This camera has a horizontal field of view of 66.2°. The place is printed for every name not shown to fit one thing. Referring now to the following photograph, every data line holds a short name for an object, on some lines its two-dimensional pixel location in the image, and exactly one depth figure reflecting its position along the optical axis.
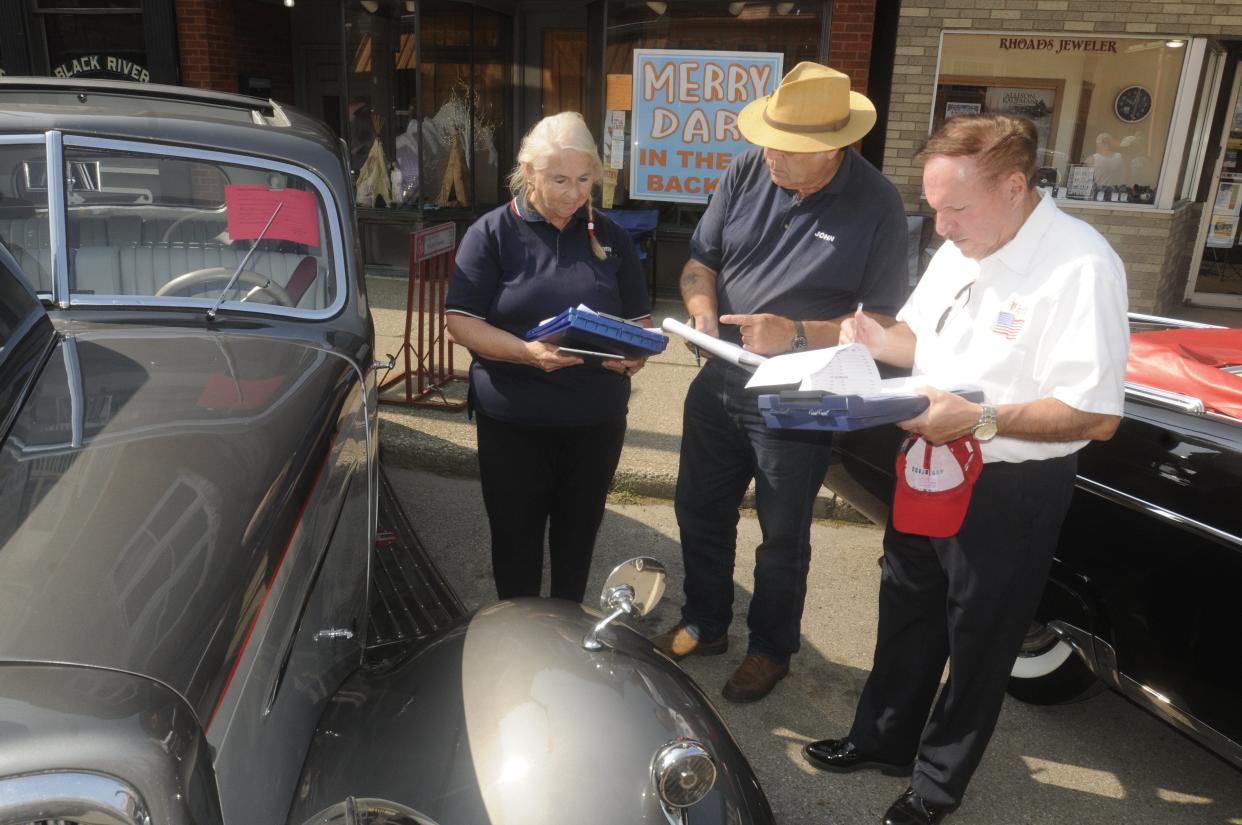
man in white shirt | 2.15
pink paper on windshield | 2.77
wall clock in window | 7.82
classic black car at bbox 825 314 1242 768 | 2.51
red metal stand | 5.85
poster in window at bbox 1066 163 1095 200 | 8.06
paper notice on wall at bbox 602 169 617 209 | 8.61
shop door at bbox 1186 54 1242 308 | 8.81
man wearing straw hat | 2.90
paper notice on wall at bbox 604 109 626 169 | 8.48
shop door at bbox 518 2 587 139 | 8.98
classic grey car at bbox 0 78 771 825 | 1.29
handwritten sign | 7.96
